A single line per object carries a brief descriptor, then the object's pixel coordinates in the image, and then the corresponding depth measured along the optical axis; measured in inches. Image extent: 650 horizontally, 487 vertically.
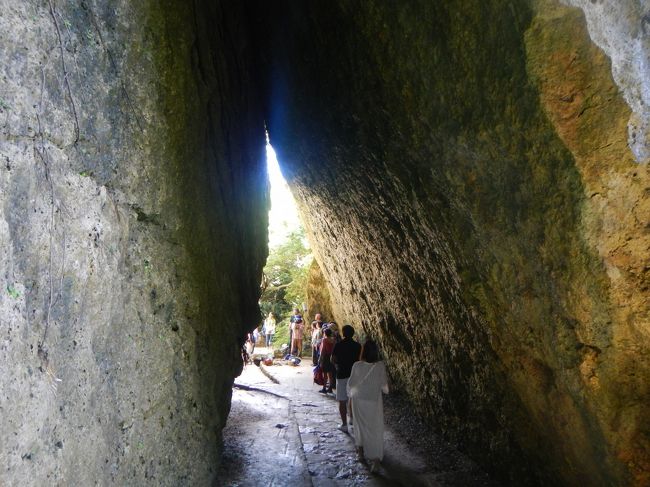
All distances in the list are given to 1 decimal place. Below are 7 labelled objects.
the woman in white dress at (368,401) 240.1
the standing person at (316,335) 541.7
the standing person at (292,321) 657.3
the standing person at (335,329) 422.3
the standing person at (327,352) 397.3
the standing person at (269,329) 842.8
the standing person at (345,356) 292.0
